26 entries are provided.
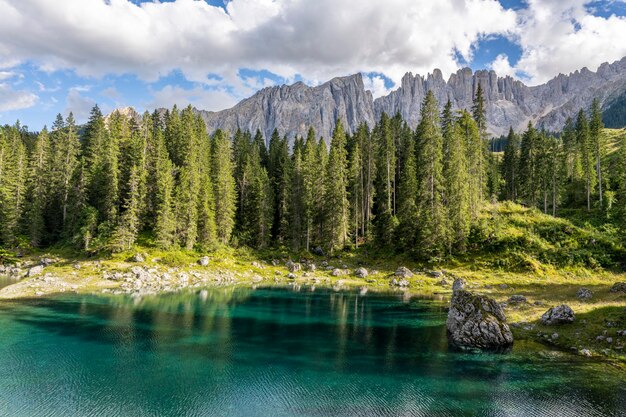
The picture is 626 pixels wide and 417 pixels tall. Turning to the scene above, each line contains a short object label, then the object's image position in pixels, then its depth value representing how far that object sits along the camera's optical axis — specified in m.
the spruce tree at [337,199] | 82.81
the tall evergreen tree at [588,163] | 88.31
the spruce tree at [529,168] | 92.69
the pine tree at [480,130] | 79.62
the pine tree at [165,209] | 73.06
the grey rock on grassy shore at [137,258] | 67.50
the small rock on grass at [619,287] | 41.79
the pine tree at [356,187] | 88.81
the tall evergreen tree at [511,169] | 105.31
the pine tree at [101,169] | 75.62
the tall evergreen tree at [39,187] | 77.81
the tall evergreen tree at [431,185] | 70.94
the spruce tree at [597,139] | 88.88
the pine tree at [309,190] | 86.62
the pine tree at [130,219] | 69.81
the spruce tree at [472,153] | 75.38
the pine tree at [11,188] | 76.75
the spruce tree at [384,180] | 81.88
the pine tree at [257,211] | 88.81
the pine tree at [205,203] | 79.56
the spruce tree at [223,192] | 84.56
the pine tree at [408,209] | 75.94
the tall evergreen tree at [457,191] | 70.81
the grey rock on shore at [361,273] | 70.56
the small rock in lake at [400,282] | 63.66
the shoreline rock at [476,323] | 31.72
